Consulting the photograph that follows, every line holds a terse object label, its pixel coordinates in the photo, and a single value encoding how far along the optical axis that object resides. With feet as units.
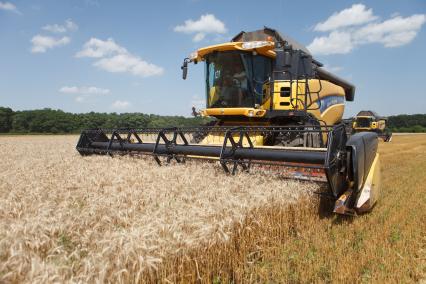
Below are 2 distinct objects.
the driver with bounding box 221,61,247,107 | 19.04
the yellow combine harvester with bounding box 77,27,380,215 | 11.91
